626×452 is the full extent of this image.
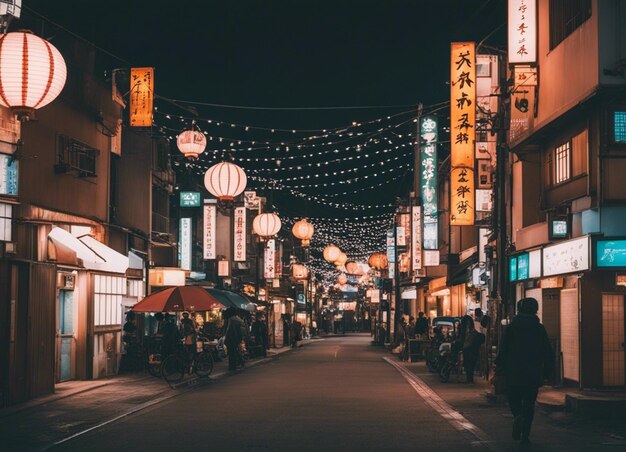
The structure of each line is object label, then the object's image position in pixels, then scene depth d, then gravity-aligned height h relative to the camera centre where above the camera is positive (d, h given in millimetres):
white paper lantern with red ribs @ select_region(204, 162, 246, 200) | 29219 +3553
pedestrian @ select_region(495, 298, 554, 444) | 12938 -1057
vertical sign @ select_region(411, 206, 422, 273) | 44594 +2630
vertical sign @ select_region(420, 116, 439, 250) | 40062 +5266
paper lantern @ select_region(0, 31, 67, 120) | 15984 +3887
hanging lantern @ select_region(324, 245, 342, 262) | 55031 +2197
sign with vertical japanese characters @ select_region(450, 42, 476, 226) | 26578 +5239
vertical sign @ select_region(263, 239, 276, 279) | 58156 +1709
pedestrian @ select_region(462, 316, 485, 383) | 25875 -1731
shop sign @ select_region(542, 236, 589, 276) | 19320 +761
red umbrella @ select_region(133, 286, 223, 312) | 25328 -386
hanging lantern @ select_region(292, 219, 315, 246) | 46188 +3064
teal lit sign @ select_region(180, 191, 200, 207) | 43906 +4354
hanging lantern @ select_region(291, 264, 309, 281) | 66975 +1228
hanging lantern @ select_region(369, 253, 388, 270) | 59188 +1841
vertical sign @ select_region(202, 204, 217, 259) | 43906 +2805
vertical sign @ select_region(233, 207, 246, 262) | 48188 +2825
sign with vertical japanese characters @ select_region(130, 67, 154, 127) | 28500 +6181
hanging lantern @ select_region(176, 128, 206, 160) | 29703 +4857
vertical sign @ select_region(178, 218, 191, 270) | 42250 +2183
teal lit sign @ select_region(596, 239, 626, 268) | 18812 +788
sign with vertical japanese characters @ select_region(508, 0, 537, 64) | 21797 +6338
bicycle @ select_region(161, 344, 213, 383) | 25594 -2307
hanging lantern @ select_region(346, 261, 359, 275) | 71869 +1670
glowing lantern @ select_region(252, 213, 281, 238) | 40000 +2864
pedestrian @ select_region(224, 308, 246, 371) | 30391 -1581
